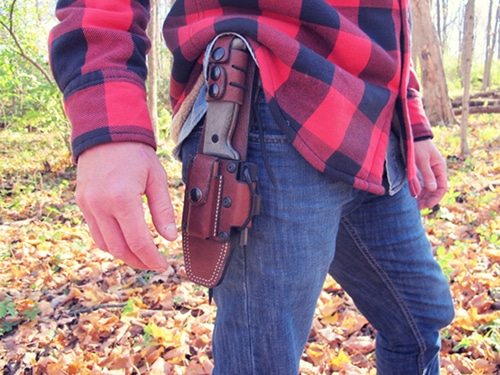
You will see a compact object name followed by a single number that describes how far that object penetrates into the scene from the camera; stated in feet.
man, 2.33
